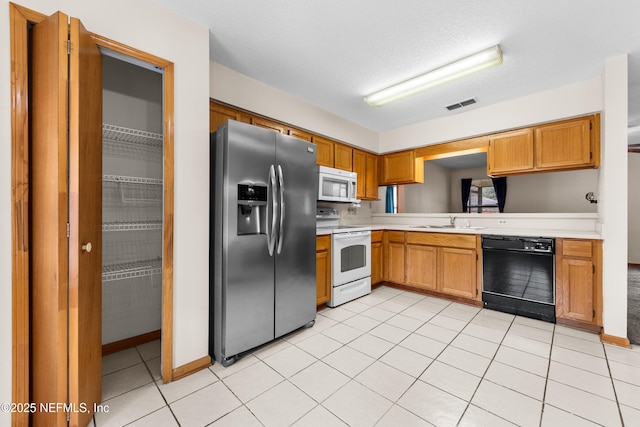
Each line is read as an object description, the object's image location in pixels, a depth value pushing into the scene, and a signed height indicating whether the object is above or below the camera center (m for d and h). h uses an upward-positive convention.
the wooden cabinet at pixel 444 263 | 3.29 -0.68
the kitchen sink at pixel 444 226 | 4.07 -0.21
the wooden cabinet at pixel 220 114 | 2.56 +1.00
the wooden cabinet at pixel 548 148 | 2.85 +0.77
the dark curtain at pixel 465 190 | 7.50 +0.67
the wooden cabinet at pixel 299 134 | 3.32 +1.03
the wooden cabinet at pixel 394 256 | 3.95 -0.66
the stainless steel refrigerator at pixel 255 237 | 2.04 -0.20
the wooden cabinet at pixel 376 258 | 3.93 -0.70
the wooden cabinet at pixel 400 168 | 4.28 +0.76
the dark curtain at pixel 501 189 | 6.33 +0.58
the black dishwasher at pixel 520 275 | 2.80 -0.71
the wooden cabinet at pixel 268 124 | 2.93 +1.03
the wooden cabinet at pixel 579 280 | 2.54 -0.68
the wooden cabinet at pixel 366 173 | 4.27 +0.67
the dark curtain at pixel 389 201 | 5.30 +0.24
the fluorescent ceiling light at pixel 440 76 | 2.30 +1.37
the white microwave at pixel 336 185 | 3.34 +0.38
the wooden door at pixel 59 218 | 1.30 -0.03
